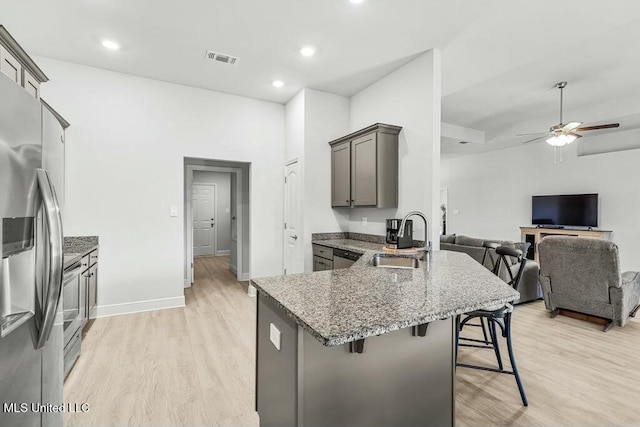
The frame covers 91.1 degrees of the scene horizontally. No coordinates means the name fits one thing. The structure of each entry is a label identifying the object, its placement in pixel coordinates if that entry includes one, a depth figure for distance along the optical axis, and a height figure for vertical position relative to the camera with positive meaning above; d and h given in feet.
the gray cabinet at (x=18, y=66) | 5.92 +3.05
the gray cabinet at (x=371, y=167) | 11.93 +1.73
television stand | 19.44 -1.50
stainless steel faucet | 10.33 -0.82
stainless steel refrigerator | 3.20 -0.53
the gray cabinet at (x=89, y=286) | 9.83 -2.55
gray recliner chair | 10.83 -2.53
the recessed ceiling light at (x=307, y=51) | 10.85 +5.63
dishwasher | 11.48 -1.80
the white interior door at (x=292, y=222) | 14.64 -0.57
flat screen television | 20.18 +0.05
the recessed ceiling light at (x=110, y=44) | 10.47 +5.63
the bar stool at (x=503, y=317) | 6.91 -2.44
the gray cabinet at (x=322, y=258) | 12.94 -2.02
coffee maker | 10.07 -0.83
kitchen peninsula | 3.91 -2.01
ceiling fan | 14.11 +3.75
